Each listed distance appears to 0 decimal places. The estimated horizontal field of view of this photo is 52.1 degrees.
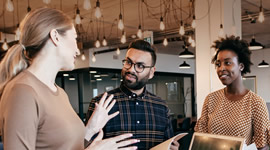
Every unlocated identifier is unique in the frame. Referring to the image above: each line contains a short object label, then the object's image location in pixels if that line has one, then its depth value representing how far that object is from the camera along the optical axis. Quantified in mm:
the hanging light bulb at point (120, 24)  4067
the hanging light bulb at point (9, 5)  3201
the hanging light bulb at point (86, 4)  3169
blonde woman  921
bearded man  1752
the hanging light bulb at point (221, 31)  3668
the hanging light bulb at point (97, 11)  3354
